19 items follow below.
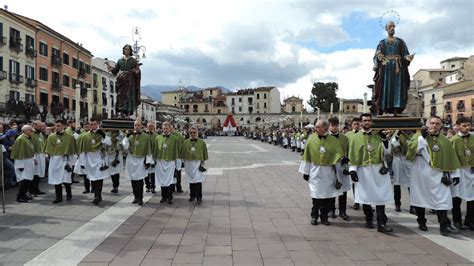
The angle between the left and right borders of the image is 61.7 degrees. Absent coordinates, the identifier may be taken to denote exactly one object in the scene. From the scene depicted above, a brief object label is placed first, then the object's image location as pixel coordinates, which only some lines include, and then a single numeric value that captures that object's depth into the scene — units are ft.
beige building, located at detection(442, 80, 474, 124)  182.09
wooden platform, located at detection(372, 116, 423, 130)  27.87
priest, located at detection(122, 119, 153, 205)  30.81
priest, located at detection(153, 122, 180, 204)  31.14
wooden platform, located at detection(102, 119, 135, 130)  35.29
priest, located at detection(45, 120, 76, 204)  31.30
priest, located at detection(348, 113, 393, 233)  22.53
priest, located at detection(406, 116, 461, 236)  22.02
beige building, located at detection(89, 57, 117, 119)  188.55
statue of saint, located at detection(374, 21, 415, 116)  29.17
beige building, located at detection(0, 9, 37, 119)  116.78
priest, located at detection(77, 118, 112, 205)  31.14
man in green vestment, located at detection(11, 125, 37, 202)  32.14
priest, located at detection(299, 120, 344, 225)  24.11
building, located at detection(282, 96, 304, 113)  367.45
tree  323.98
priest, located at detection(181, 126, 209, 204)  31.04
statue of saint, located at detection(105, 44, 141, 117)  38.40
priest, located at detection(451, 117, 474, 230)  23.39
